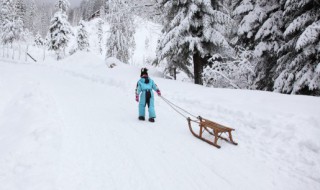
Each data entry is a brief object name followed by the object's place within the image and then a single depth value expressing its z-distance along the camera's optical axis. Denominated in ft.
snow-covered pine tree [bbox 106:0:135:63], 97.51
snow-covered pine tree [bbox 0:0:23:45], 168.25
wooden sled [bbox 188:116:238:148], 19.95
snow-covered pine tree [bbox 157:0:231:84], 42.45
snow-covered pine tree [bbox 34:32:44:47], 238.27
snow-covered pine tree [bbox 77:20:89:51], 170.30
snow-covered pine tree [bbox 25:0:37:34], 279.08
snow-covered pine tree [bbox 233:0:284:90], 38.32
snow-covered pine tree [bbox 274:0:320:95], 30.25
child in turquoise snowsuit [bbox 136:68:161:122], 27.05
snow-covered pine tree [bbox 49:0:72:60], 143.02
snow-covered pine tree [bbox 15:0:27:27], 197.75
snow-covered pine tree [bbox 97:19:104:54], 250.16
